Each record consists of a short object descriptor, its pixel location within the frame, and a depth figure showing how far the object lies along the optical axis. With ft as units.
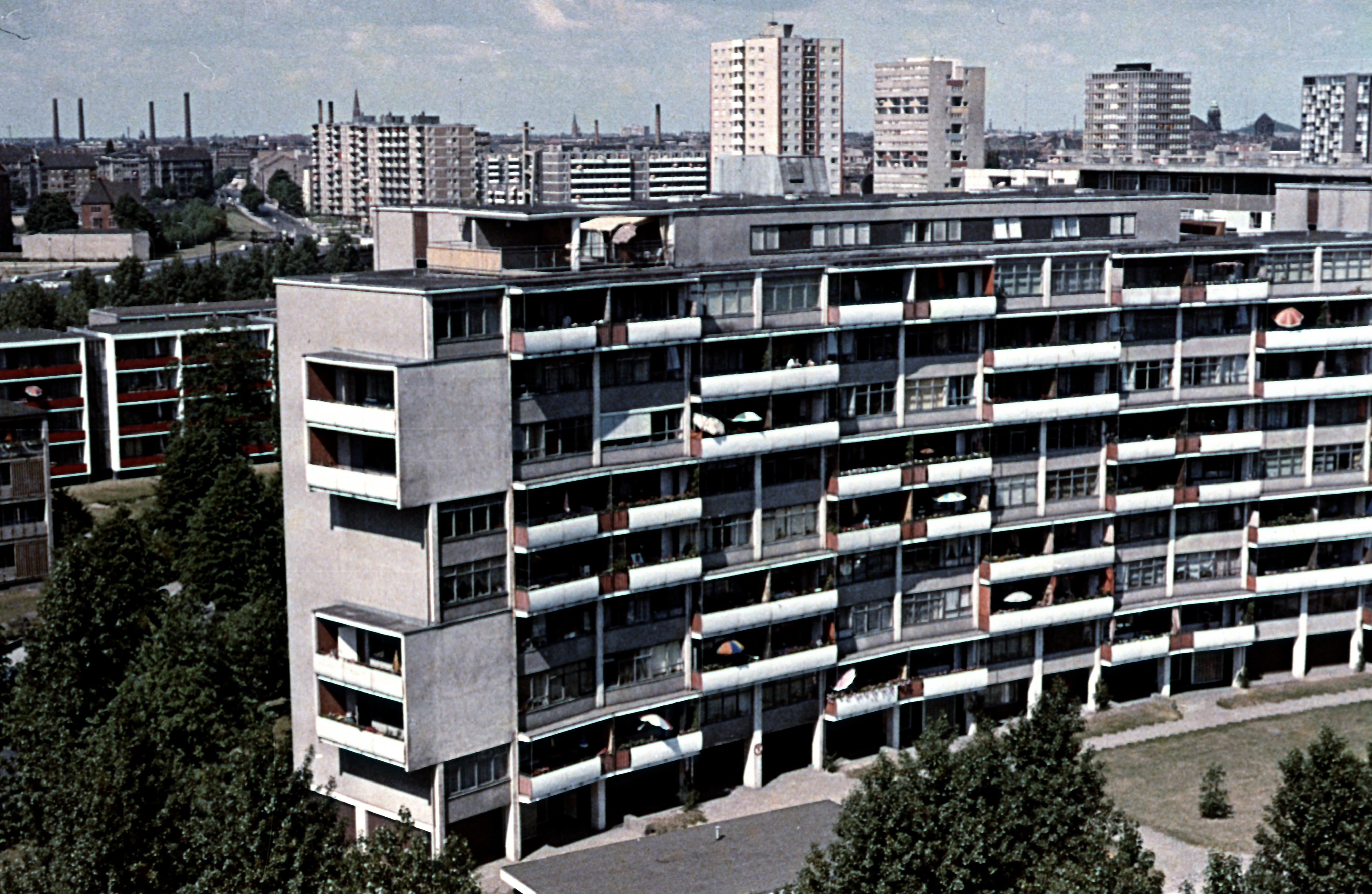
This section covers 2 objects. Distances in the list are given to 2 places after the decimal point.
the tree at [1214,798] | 237.04
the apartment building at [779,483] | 218.18
